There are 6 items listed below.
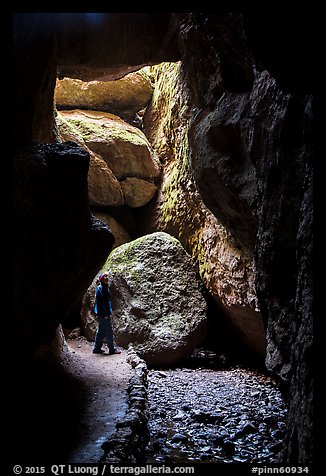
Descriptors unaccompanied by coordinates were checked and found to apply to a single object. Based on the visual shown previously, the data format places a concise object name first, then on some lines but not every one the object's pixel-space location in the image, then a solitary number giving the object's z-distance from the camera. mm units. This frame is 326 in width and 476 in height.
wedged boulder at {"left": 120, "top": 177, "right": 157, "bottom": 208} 14117
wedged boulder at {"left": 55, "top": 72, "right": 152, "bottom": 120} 14961
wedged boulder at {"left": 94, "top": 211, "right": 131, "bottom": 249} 14023
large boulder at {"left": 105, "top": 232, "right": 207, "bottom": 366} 9805
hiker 9242
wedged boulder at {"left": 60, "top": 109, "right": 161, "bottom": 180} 13758
